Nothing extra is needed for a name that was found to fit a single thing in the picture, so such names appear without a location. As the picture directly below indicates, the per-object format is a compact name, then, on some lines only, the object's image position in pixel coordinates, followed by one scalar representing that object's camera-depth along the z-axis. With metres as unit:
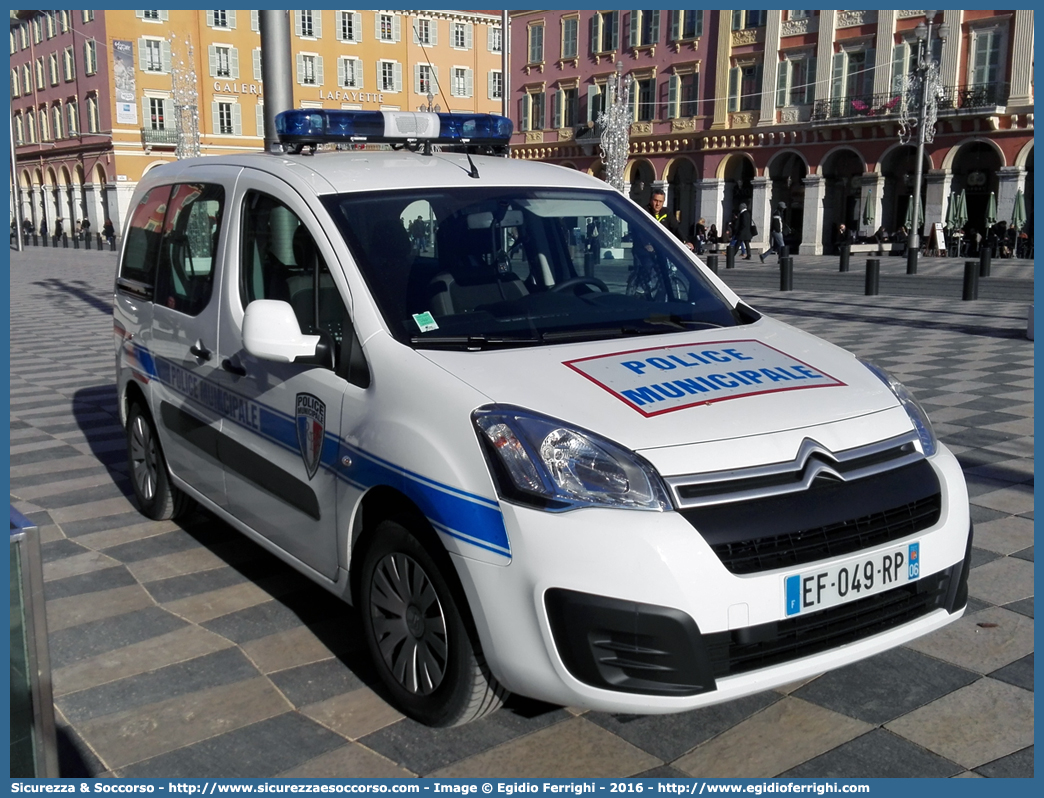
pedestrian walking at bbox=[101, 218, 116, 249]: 47.38
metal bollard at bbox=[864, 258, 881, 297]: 18.97
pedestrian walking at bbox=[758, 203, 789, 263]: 30.30
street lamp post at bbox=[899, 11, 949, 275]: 32.67
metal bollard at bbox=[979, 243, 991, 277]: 22.88
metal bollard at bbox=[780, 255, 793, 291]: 20.98
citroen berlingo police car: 2.69
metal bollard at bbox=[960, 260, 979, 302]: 17.52
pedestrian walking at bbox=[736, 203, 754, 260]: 34.25
